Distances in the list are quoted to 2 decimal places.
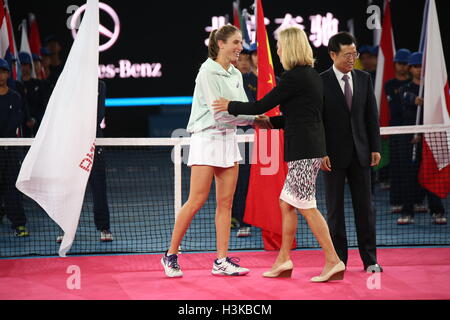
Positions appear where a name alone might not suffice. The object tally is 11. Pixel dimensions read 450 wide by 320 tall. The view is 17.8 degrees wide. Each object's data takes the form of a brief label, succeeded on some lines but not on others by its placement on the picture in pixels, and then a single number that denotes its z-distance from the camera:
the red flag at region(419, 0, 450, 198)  15.45
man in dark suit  12.21
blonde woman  11.41
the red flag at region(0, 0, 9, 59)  18.83
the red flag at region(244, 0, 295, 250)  14.74
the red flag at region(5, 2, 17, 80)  20.41
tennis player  11.97
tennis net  14.99
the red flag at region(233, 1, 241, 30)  21.36
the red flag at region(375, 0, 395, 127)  22.66
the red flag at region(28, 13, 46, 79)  27.37
